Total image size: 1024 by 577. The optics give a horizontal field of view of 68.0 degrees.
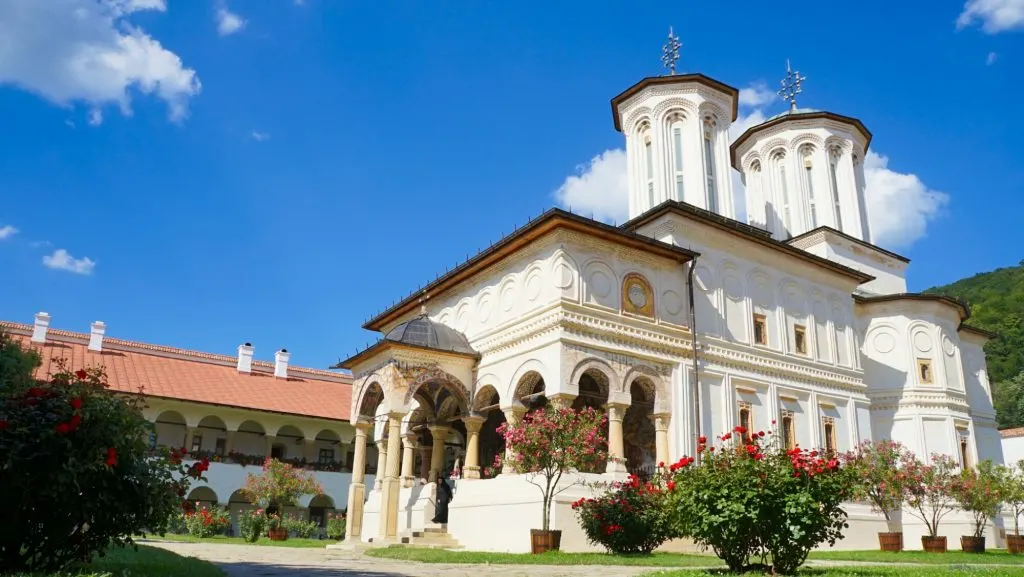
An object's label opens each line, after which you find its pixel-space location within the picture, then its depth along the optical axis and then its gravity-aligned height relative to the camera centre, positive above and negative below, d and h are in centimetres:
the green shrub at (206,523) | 2057 -68
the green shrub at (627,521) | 1258 -29
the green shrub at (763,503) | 740 +2
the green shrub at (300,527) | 2107 -79
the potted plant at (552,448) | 1278 +89
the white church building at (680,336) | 1546 +386
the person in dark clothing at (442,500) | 1681 +1
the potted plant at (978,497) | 1691 +23
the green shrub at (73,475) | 541 +15
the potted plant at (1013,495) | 1720 +29
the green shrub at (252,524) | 1895 -64
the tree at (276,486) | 2128 +33
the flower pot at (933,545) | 1680 -81
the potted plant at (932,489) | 1691 +41
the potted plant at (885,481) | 1730 +56
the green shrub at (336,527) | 2136 -78
